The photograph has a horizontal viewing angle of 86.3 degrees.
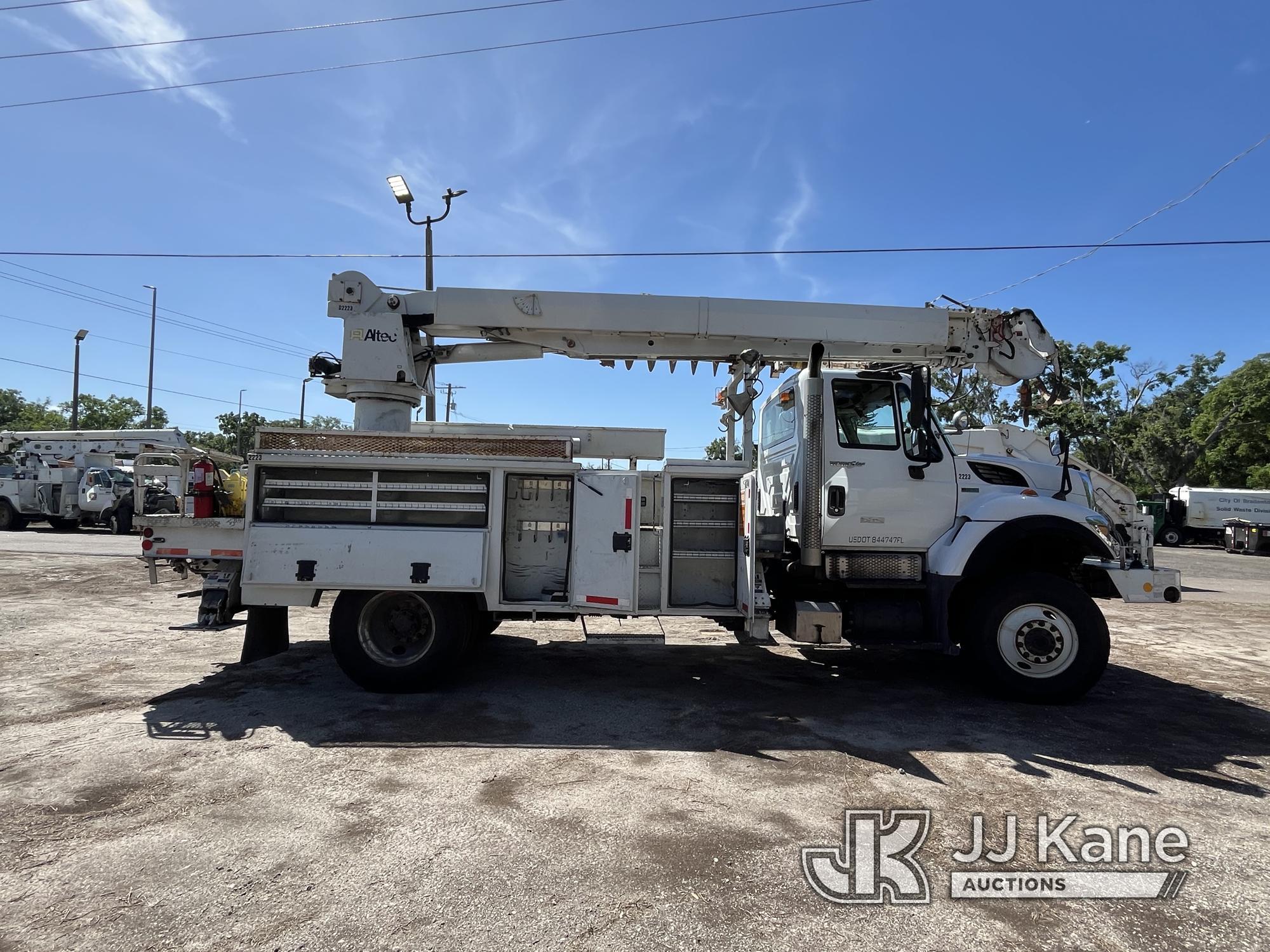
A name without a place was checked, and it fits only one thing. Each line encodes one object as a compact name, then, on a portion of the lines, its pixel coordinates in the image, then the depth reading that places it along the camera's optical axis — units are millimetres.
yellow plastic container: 5941
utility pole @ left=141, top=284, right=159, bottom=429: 34469
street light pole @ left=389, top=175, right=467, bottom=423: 12367
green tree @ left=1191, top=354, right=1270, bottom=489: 39281
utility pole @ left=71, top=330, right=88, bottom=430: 36344
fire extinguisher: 5691
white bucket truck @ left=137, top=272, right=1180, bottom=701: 5438
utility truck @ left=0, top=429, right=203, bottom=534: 22516
